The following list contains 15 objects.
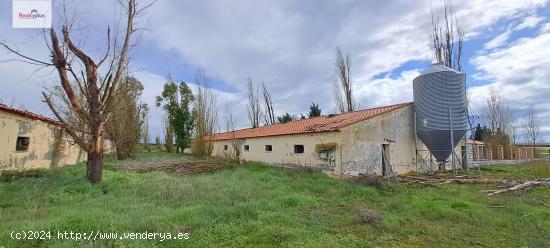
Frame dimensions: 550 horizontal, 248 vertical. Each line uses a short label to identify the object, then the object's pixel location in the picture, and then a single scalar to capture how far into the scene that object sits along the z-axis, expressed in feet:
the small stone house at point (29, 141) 35.66
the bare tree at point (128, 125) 69.44
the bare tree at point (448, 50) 76.13
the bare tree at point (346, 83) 90.22
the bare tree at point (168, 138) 109.44
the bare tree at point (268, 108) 121.27
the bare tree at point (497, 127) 102.73
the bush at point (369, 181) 34.86
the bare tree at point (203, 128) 78.28
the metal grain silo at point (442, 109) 48.80
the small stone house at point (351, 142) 42.86
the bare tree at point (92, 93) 29.89
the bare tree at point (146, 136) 117.27
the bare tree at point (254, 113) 122.62
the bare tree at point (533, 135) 117.06
